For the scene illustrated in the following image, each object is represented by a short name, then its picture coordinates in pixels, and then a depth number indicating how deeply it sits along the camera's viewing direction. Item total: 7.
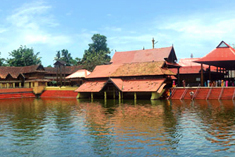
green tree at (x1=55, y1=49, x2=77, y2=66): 84.22
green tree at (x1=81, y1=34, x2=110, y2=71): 88.00
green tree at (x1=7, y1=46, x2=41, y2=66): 64.54
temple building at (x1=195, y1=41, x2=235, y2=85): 33.68
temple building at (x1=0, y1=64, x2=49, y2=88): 50.82
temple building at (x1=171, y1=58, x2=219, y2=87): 40.36
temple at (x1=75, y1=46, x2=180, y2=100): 34.26
